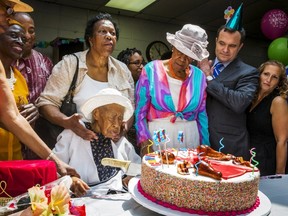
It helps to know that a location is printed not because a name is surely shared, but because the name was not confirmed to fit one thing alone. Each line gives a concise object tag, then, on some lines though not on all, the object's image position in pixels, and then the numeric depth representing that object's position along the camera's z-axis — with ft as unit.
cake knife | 4.83
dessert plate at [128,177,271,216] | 4.03
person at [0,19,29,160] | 5.82
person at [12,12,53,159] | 7.42
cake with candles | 4.11
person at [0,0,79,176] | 4.90
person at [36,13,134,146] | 6.69
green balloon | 17.44
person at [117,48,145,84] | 11.59
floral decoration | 3.26
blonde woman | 8.10
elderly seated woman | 6.06
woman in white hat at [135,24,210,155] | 6.86
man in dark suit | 7.34
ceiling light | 20.04
